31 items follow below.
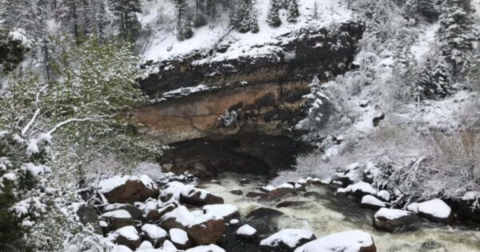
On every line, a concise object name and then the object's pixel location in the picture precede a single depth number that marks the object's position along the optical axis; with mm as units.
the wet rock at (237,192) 22778
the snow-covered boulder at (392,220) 16344
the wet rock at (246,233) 15664
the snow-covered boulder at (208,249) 13642
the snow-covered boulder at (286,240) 14578
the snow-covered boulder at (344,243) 12961
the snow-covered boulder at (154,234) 14646
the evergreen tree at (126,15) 37306
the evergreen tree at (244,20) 38719
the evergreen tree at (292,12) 39438
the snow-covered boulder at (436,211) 16984
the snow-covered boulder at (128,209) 16281
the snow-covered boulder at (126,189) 18141
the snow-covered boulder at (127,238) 14047
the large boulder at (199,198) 18844
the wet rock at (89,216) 13547
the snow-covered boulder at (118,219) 15266
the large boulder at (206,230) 14828
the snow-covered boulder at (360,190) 20844
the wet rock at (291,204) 19712
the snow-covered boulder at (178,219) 15289
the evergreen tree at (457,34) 32312
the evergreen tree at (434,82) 31453
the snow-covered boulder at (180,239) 14523
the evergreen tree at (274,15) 39219
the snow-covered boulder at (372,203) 19219
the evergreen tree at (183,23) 38688
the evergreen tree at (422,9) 42497
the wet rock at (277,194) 20984
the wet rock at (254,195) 21867
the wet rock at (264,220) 16500
